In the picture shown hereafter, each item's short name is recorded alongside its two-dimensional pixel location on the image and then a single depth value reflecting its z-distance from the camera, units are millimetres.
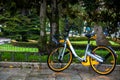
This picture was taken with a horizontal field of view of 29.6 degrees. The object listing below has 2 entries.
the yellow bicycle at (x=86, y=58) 6117
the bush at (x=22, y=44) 17717
